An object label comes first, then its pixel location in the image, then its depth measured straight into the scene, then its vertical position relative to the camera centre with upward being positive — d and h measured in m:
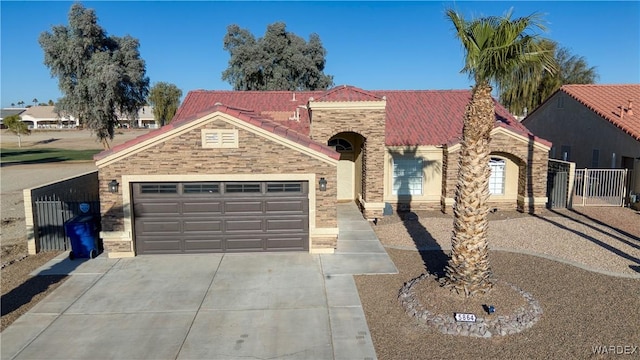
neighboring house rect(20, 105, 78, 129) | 114.99 +6.89
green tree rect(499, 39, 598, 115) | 36.54 +5.49
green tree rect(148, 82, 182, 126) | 71.75 +7.49
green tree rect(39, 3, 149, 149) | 29.97 +5.48
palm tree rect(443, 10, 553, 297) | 7.68 +0.59
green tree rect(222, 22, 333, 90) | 39.81 +7.90
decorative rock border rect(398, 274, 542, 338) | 7.42 -3.18
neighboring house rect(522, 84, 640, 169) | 19.31 +1.01
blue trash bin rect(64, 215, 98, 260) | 11.34 -2.49
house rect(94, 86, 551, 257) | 11.24 -1.21
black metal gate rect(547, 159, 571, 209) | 17.52 -1.81
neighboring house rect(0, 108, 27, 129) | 127.94 +10.03
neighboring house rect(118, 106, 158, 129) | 115.11 +6.61
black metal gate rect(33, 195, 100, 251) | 12.16 -2.14
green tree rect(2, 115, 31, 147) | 57.89 +2.63
